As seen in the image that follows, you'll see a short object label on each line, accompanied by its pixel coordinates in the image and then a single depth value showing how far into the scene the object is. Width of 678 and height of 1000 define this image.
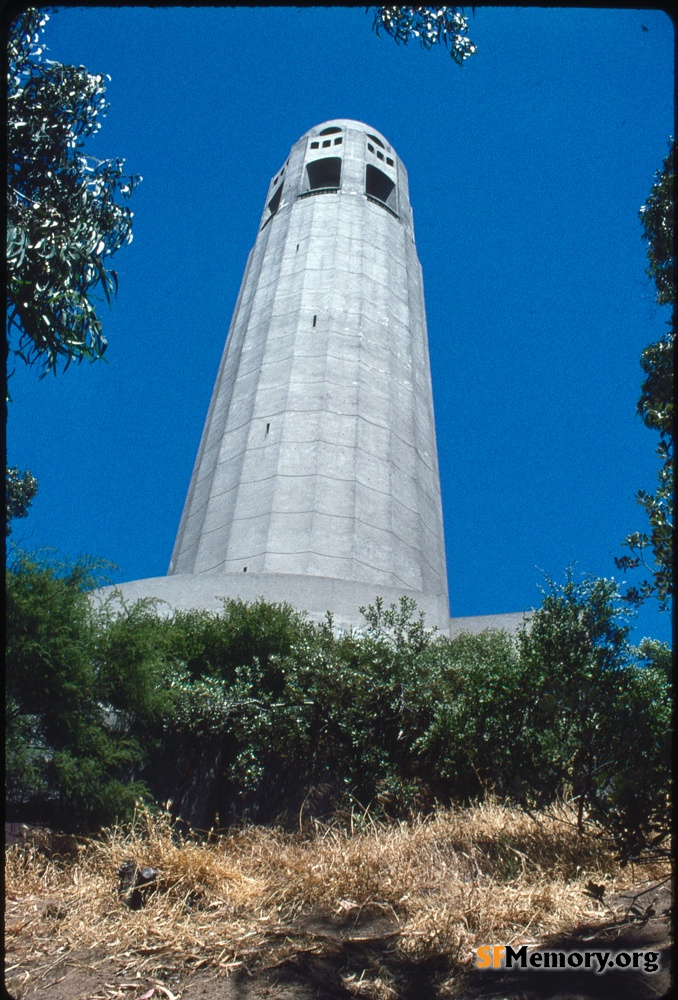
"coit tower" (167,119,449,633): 23.80
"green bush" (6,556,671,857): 10.15
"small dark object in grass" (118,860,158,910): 7.42
